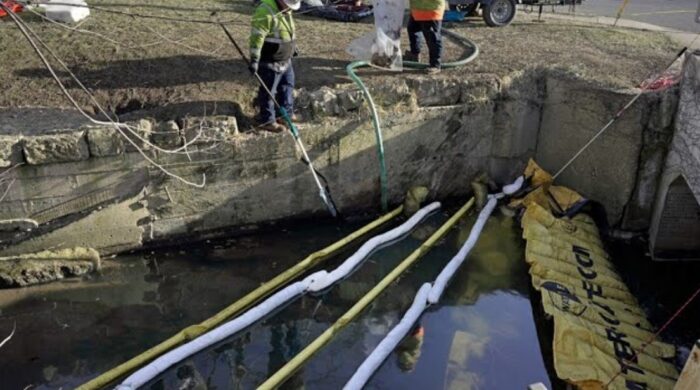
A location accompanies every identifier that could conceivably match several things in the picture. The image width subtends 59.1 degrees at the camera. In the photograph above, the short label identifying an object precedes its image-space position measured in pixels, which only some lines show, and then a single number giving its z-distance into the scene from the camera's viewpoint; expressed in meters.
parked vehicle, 12.41
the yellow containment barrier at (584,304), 6.29
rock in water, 7.47
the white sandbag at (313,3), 12.36
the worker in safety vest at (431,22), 9.47
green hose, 8.72
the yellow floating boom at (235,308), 6.05
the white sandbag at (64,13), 10.30
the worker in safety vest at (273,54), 7.62
